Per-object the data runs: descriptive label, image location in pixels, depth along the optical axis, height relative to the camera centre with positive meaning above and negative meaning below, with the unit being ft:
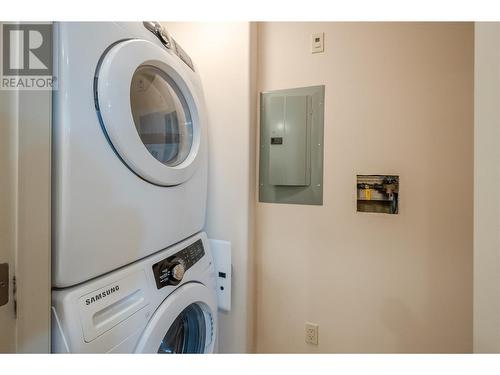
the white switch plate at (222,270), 3.62 -1.38
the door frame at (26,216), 1.26 -0.20
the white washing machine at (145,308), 1.60 -1.08
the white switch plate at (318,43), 3.63 +2.26
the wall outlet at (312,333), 3.78 -2.47
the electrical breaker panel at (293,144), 3.67 +0.65
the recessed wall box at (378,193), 3.31 -0.13
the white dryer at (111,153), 1.57 +0.24
